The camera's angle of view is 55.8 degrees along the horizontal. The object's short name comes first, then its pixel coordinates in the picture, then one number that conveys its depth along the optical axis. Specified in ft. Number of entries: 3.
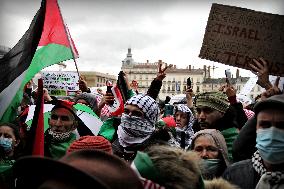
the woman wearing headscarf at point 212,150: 6.59
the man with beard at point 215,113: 8.08
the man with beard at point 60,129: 7.97
